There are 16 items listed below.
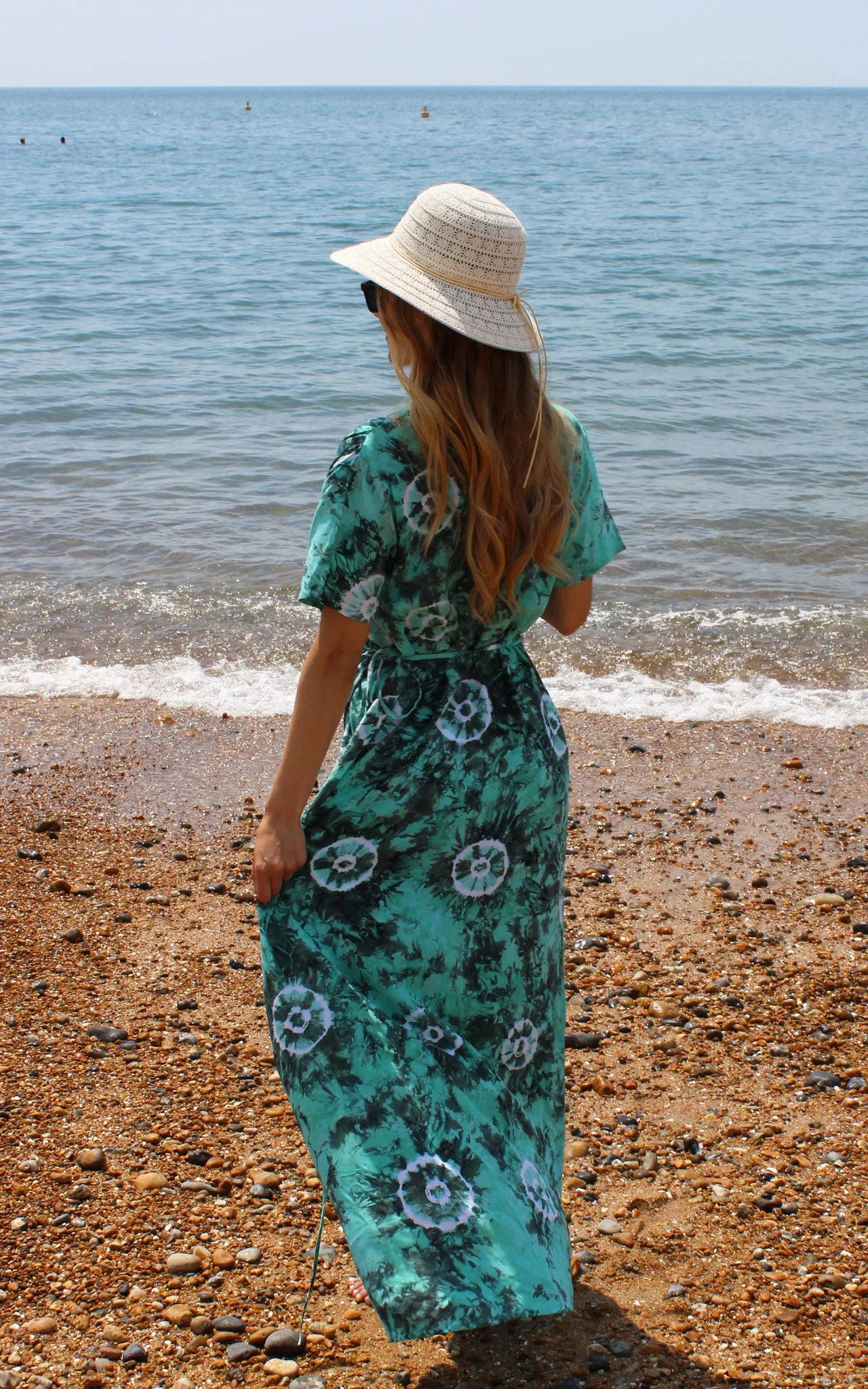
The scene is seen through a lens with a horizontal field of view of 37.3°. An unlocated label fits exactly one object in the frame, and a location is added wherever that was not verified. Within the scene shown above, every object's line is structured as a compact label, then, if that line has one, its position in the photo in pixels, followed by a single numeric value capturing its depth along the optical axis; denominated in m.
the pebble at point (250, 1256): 2.84
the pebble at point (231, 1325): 2.64
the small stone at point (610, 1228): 2.97
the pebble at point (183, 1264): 2.79
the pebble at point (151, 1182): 3.03
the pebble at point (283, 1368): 2.54
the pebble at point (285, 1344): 2.60
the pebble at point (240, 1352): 2.57
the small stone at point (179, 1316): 2.66
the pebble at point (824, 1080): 3.48
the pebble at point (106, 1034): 3.57
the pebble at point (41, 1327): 2.60
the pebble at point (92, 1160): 3.07
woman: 2.16
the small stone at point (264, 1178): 3.07
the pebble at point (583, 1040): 3.70
